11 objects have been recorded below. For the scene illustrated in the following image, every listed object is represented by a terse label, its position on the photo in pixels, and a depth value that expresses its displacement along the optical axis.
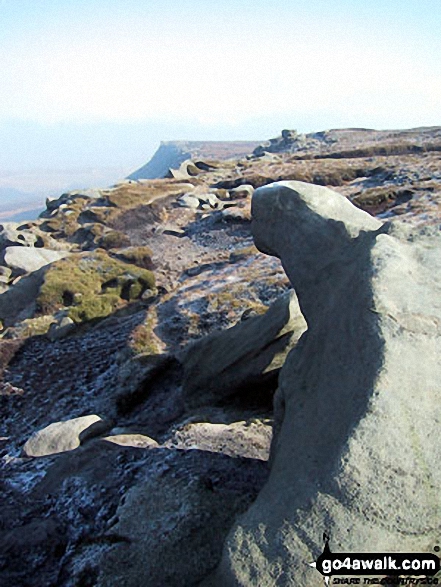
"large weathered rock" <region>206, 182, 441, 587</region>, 5.83
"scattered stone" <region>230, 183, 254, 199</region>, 62.28
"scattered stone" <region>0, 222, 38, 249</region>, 48.78
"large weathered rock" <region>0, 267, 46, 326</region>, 33.31
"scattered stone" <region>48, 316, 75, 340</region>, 28.30
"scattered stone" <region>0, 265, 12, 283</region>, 38.91
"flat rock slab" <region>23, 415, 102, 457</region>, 15.98
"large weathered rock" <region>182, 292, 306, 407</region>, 14.95
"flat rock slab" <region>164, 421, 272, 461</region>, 12.04
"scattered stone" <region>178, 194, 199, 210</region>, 60.60
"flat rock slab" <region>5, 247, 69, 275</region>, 40.50
